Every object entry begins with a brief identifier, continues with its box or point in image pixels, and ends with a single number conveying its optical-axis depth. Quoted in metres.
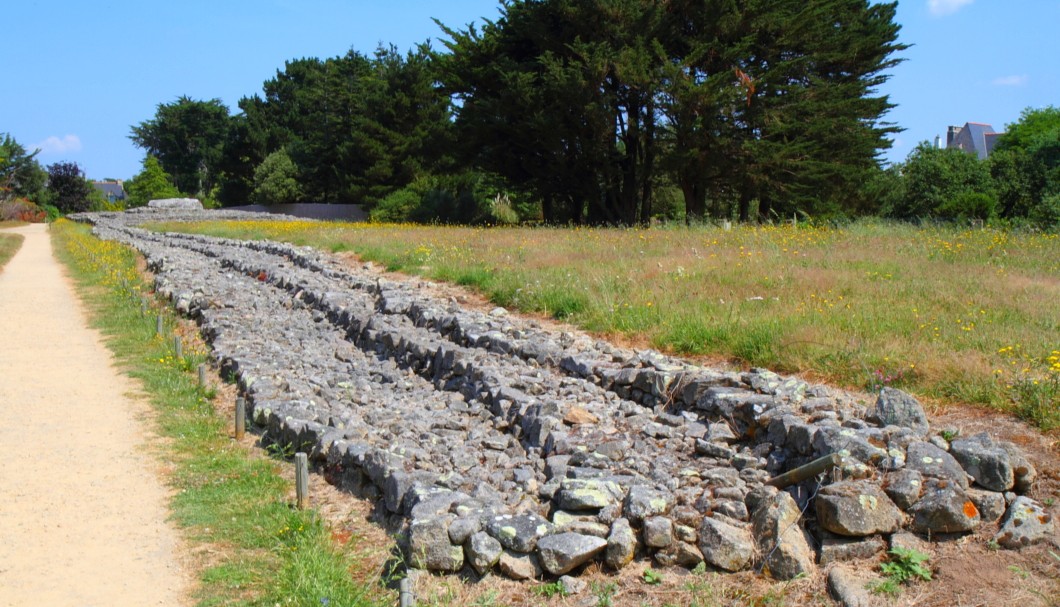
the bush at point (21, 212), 63.44
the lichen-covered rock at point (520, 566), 4.88
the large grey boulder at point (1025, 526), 4.46
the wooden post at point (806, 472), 5.02
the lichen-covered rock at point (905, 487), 4.79
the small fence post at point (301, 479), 6.17
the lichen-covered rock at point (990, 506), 4.71
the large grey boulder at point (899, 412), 5.49
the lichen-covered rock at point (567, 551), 4.82
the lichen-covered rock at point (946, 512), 4.62
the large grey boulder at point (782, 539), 4.63
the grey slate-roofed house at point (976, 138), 78.06
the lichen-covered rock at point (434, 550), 4.96
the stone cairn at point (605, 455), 4.80
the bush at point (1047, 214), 21.92
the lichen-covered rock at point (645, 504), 5.07
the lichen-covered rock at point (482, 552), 4.91
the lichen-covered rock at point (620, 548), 4.87
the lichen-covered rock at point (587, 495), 5.24
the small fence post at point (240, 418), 8.03
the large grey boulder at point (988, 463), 4.80
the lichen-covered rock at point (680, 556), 4.83
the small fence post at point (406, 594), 4.46
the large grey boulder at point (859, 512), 4.70
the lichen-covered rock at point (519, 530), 4.98
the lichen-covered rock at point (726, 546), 4.75
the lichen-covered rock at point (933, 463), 4.86
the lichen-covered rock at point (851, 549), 4.66
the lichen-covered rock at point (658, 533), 4.91
